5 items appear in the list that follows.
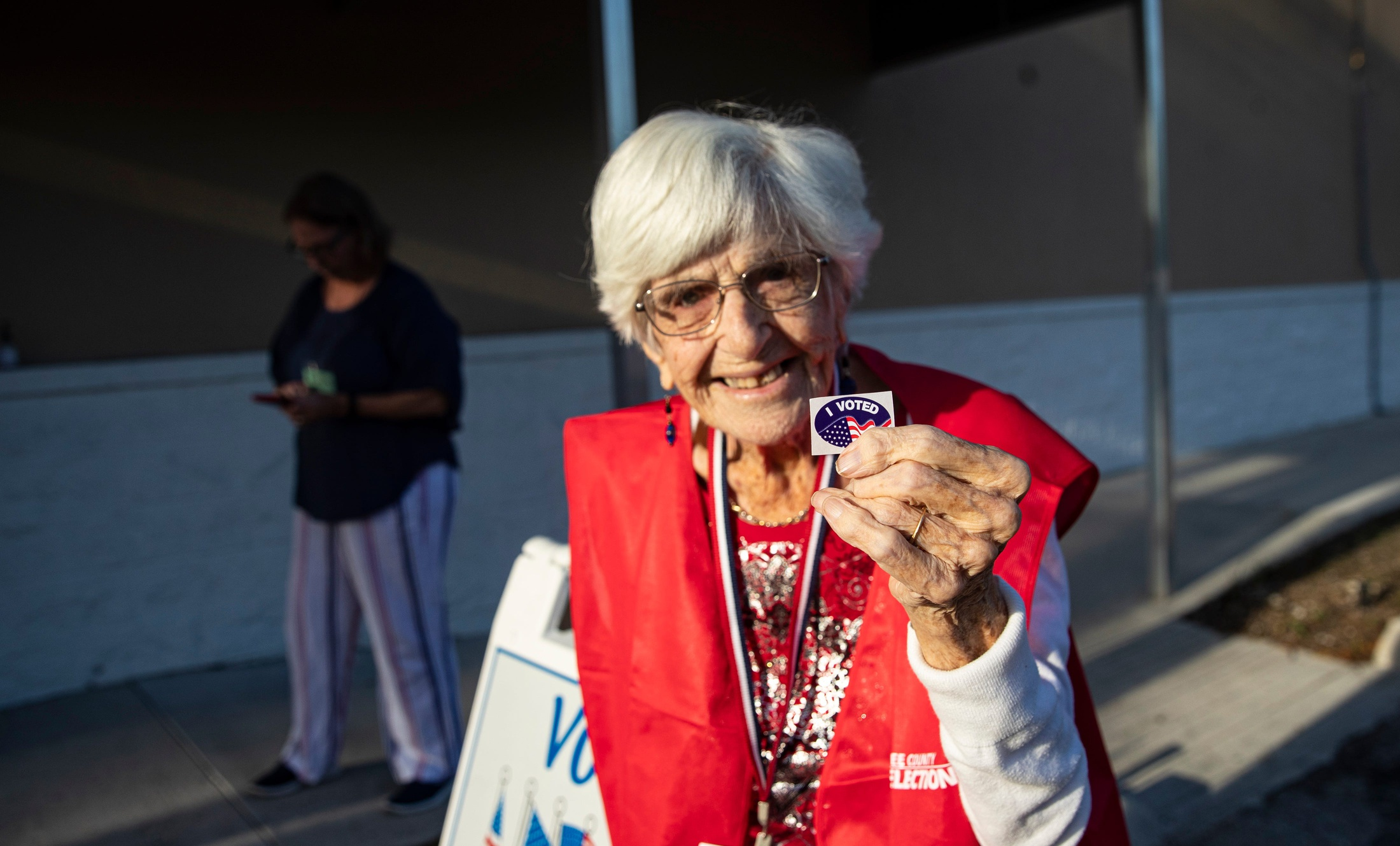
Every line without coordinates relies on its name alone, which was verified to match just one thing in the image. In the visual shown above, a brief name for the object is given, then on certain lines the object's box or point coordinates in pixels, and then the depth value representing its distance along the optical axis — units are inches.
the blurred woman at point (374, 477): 113.1
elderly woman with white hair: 51.1
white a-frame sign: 70.7
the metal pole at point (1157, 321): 189.3
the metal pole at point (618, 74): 114.1
